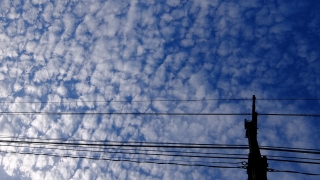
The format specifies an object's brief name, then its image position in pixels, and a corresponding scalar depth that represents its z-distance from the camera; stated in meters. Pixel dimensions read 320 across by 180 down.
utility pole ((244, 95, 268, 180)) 10.82
